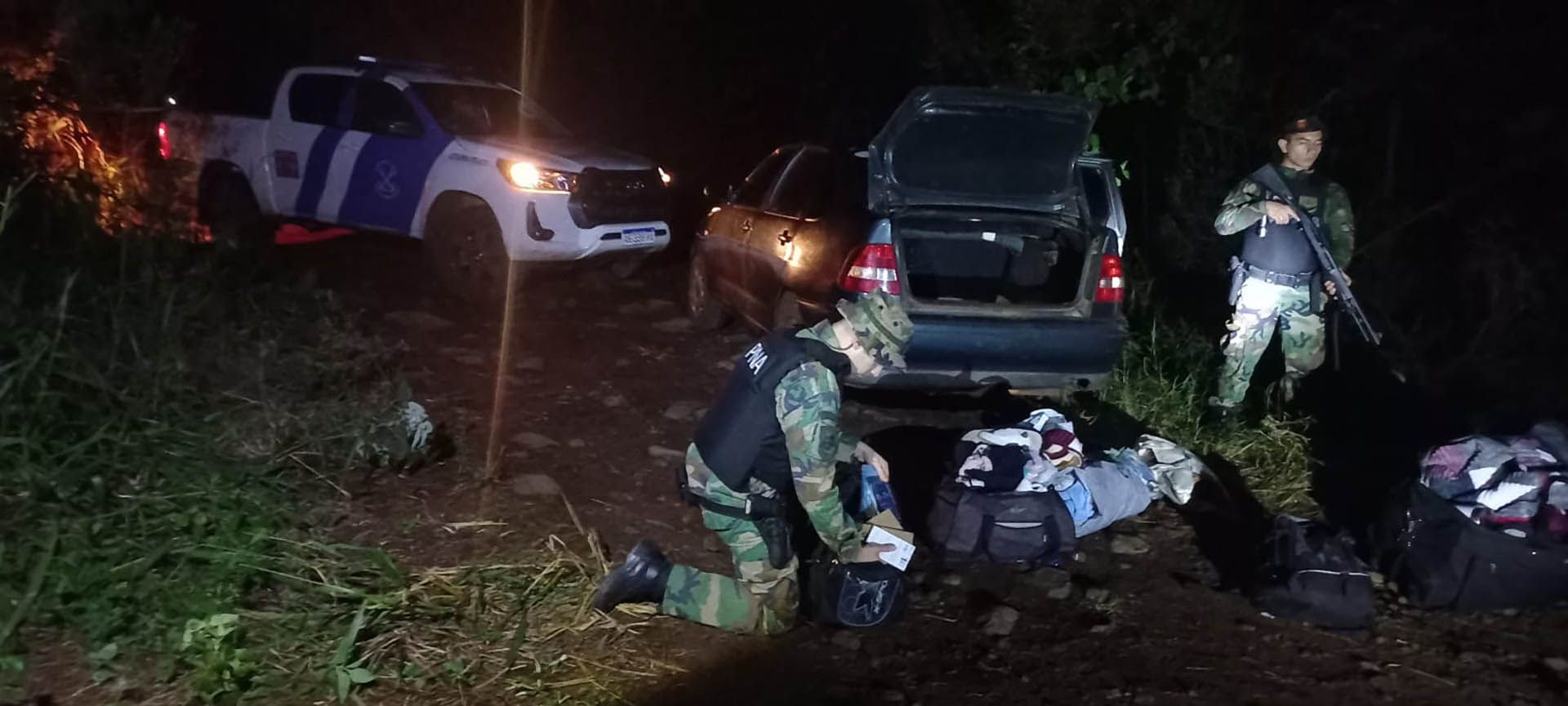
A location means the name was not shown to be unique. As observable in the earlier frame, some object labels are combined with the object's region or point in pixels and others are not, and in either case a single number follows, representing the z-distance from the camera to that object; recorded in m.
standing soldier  5.89
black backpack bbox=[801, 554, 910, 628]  4.20
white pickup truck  8.34
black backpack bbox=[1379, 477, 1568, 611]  4.45
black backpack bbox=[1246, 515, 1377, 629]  4.40
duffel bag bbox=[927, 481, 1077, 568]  4.83
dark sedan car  5.90
